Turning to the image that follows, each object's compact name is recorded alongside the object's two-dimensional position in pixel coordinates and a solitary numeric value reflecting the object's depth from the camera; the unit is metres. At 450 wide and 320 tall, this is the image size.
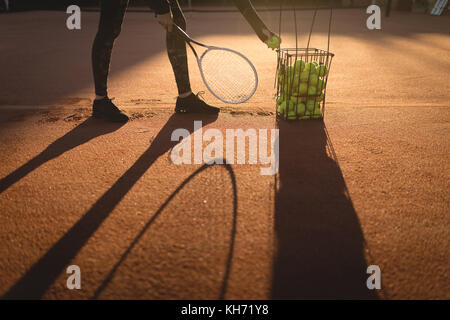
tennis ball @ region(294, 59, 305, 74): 2.28
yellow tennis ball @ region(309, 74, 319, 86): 2.30
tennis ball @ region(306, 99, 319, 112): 2.44
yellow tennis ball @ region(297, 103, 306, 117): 2.44
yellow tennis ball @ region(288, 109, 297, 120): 2.48
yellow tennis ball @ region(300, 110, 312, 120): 2.48
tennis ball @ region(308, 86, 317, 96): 2.35
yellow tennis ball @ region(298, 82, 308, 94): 2.33
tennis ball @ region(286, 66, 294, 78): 2.30
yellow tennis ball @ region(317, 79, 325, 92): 2.35
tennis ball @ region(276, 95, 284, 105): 2.53
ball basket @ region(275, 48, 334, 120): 2.30
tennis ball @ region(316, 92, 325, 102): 2.41
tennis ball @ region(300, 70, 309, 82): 2.29
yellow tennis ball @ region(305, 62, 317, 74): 2.28
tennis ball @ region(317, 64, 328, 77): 2.30
